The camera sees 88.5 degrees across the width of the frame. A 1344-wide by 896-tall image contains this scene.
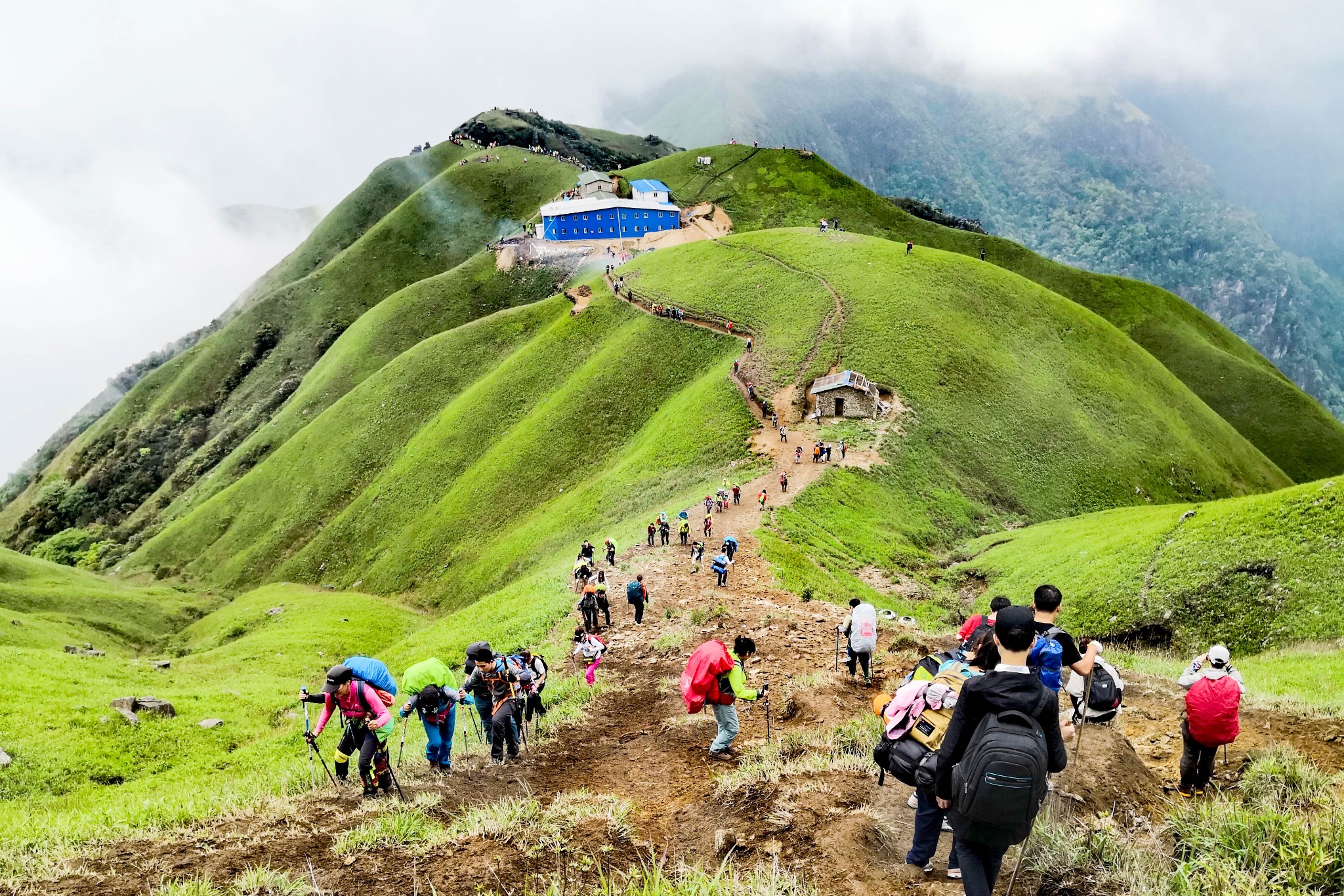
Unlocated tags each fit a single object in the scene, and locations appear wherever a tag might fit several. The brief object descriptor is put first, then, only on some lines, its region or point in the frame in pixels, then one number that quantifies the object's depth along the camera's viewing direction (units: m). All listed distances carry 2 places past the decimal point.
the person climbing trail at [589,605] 22.38
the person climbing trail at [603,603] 22.44
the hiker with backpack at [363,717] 10.93
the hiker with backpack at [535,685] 13.39
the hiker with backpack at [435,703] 12.02
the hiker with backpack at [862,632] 14.65
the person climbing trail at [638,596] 22.48
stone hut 49.34
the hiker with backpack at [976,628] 9.83
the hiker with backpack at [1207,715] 8.91
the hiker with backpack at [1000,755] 5.37
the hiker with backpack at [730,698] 11.09
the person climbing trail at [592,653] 16.53
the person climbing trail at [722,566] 25.69
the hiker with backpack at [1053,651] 8.24
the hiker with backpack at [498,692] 12.41
